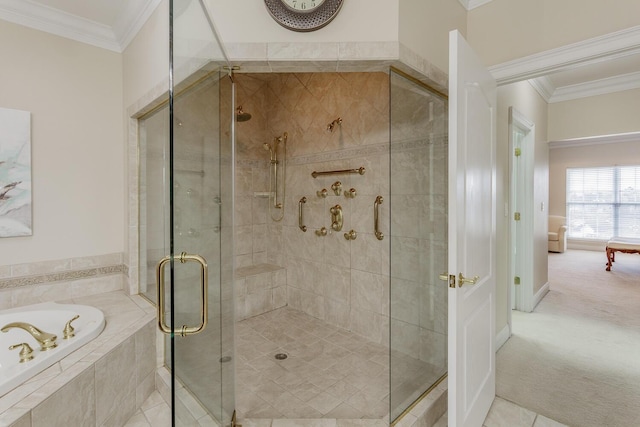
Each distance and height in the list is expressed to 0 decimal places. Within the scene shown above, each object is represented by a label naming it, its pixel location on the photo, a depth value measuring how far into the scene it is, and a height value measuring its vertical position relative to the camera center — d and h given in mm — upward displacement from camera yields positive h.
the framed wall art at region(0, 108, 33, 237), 2209 +282
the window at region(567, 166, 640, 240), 7070 +226
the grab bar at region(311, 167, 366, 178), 2767 +378
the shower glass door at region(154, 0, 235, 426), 1021 -54
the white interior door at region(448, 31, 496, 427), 1460 -130
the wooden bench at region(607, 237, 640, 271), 5582 -656
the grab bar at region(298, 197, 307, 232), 3340 -61
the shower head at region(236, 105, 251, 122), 3295 +1034
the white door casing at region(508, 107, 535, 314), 3553 -54
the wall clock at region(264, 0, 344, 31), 1535 +999
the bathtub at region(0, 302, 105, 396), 1423 -732
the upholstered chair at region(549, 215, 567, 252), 7496 -593
